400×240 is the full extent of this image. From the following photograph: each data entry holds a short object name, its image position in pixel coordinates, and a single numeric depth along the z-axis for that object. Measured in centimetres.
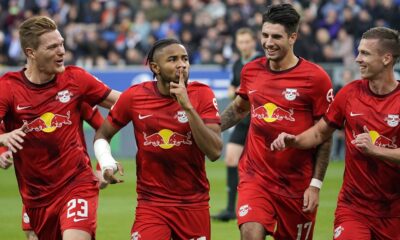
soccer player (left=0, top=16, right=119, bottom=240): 1614
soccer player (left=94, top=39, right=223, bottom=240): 1539
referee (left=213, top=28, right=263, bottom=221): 2575
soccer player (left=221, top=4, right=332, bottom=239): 1653
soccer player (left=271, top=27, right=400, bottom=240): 1534
